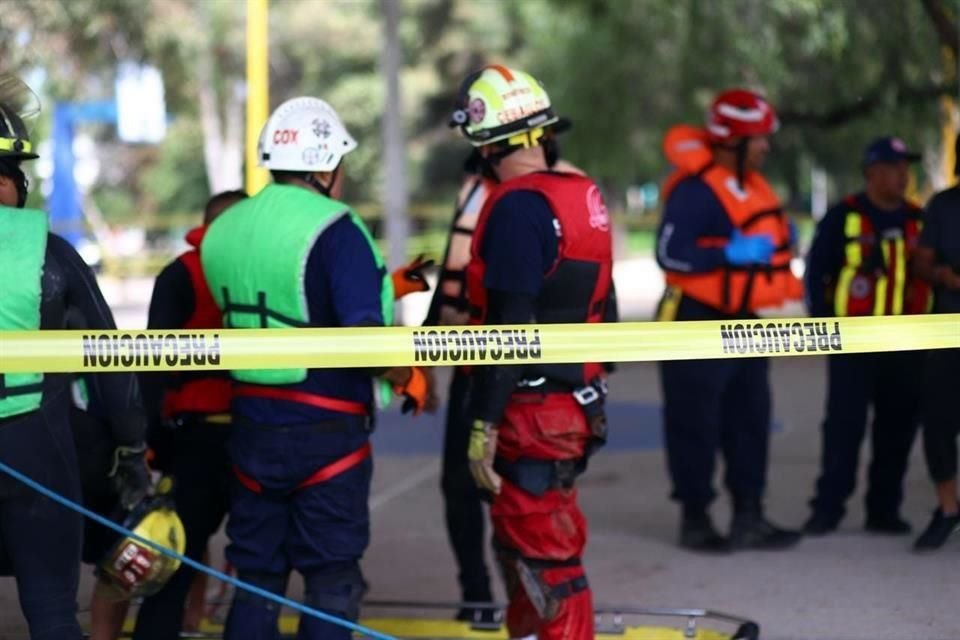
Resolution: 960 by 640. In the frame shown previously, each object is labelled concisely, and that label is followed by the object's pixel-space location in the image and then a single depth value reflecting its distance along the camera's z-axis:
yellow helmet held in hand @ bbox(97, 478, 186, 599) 10.28
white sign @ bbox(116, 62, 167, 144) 62.09
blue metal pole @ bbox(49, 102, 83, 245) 62.87
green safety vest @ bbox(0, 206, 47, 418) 9.27
